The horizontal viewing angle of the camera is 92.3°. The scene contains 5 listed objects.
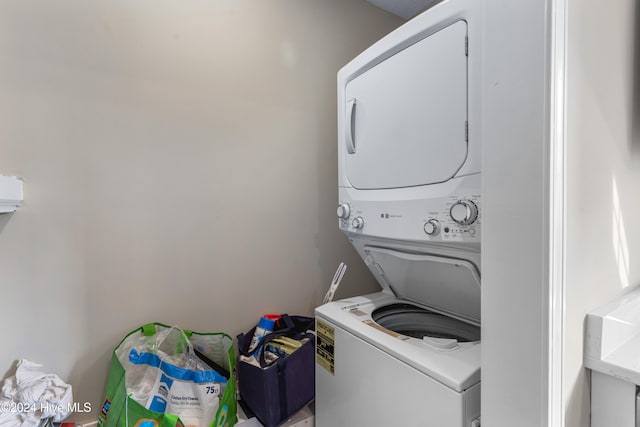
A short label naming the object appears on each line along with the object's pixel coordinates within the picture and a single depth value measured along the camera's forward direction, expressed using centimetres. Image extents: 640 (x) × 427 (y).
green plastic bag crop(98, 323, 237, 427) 132
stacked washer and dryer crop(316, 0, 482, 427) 101
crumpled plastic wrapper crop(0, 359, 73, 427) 121
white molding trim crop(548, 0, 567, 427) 68
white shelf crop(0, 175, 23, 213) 120
